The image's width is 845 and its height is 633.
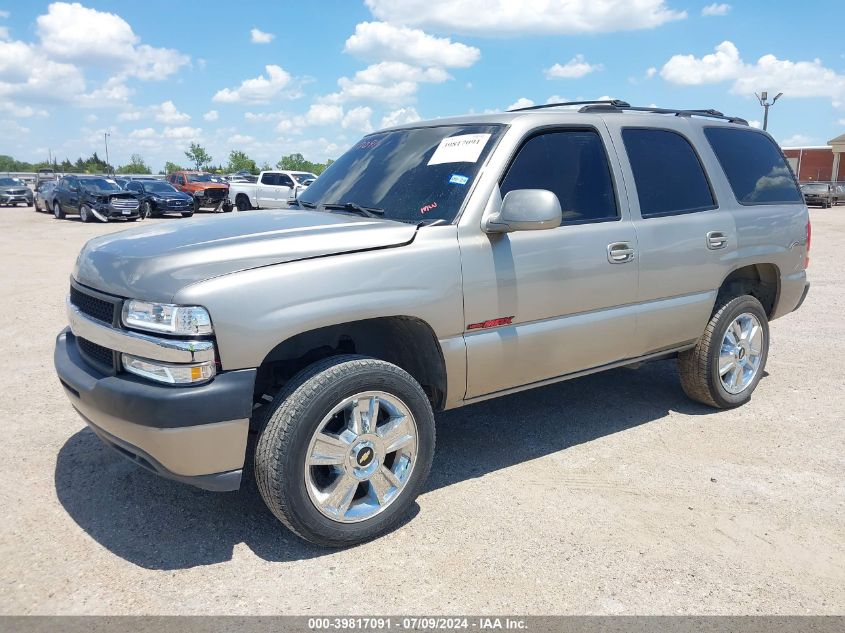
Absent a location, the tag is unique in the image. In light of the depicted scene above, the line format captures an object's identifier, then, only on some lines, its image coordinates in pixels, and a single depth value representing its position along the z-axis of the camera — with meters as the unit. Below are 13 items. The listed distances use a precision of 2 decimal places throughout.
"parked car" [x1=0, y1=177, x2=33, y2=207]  36.06
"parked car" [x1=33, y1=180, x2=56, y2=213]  28.94
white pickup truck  26.28
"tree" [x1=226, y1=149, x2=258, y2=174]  102.44
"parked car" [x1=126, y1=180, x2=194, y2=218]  25.66
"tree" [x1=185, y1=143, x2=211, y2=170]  102.31
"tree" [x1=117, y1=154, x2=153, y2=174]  108.99
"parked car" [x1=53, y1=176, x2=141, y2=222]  24.17
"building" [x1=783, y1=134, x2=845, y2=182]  56.99
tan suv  2.82
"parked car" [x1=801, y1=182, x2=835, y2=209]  38.12
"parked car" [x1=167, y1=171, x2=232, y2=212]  29.53
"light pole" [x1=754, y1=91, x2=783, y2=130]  33.88
